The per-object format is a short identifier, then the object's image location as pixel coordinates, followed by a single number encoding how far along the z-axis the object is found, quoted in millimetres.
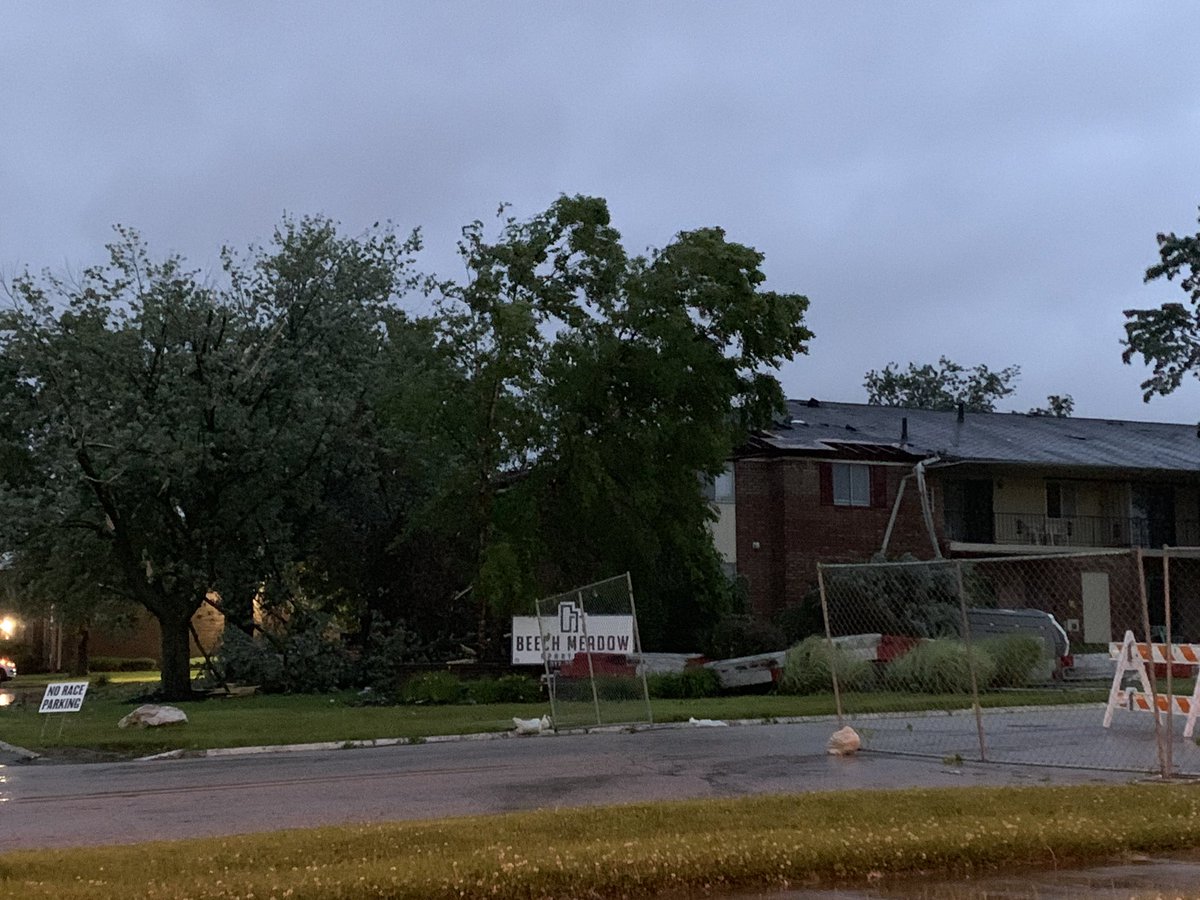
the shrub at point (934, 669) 19953
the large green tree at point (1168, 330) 51406
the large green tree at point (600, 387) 29422
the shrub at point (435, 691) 28031
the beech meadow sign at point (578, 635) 21250
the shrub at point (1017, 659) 21891
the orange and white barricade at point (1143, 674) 15602
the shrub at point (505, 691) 27859
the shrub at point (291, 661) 32719
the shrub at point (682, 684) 27625
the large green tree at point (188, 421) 30250
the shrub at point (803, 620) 35406
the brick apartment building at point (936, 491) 39719
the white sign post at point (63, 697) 20688
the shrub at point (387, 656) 32438
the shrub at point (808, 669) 27312
